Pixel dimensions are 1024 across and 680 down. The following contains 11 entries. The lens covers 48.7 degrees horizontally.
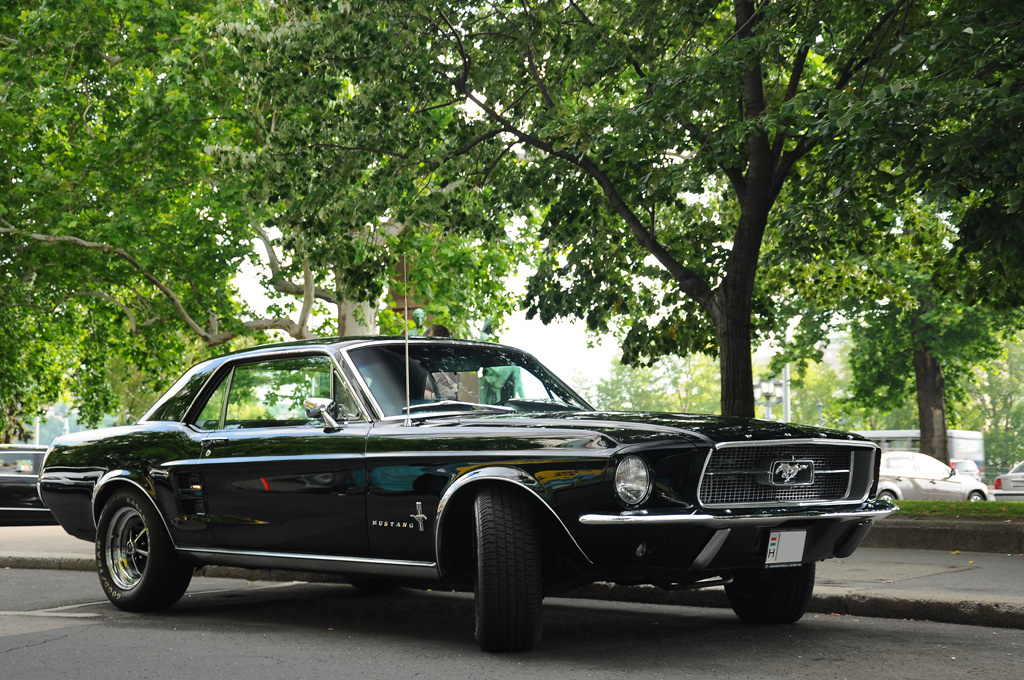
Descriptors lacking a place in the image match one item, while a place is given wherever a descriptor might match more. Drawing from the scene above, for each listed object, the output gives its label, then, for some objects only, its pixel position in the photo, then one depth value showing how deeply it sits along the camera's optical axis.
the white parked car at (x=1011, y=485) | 31.06
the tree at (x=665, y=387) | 86.25
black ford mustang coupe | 5.18
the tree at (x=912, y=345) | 30.28
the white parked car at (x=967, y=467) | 37.92
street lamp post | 41.25
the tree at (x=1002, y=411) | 75.44
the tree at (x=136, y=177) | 21.48
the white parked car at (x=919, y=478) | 25.91
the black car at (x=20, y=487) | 20.34
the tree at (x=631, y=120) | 11.75
